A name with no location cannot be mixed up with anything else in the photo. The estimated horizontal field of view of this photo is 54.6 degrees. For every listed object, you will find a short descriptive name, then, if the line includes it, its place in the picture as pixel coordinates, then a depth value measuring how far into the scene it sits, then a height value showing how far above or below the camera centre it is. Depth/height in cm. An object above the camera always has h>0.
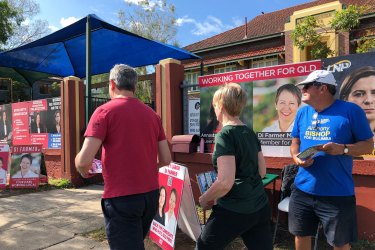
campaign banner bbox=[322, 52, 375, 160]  423 +50
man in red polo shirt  250 -27
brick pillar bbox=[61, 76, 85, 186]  839 +5
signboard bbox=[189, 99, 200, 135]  606 +13
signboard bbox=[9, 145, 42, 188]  790 -92
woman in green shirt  246 -46
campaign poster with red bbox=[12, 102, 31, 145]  1020 +5
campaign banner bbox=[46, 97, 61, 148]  902 +6
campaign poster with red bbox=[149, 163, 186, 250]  379 -88
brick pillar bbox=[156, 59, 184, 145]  613 +49
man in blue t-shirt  275 -32
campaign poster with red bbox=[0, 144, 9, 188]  784 -83
